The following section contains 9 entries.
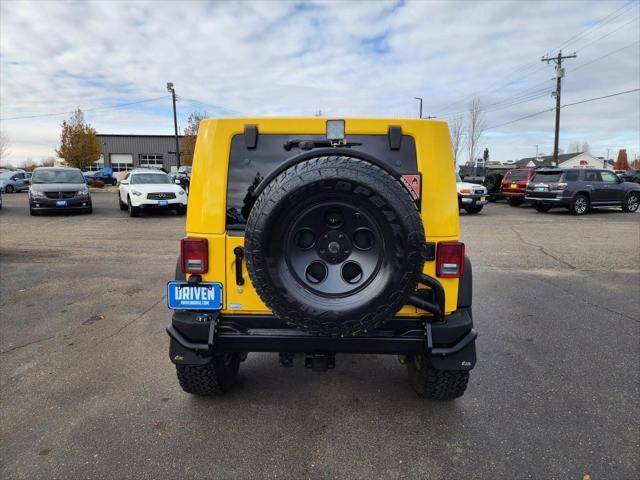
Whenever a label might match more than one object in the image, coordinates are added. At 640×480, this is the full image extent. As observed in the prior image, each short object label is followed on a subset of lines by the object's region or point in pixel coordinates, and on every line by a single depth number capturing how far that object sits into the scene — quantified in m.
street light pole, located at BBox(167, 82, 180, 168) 40.30
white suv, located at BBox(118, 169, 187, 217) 15.20
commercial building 70.38
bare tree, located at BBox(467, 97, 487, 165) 60.41
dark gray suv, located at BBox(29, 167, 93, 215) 15.34
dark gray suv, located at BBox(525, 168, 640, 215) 17.48
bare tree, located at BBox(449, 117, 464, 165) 61.84
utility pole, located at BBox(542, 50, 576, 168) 32.34
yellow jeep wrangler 2.68
